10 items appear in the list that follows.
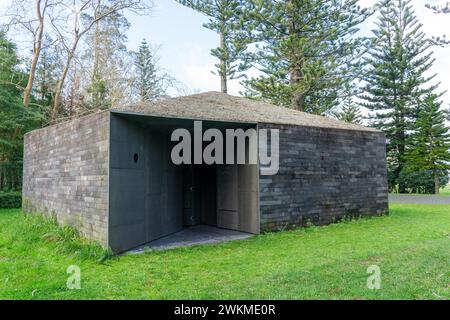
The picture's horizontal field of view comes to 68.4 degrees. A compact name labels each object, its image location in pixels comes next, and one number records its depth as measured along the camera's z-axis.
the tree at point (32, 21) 14.75
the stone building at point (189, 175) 5.39
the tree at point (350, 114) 23.35
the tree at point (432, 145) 18.95
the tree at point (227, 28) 16.66
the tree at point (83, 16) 16.08
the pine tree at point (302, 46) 15.45
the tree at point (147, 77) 18.98
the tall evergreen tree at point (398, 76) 20.64
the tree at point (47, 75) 16.98
